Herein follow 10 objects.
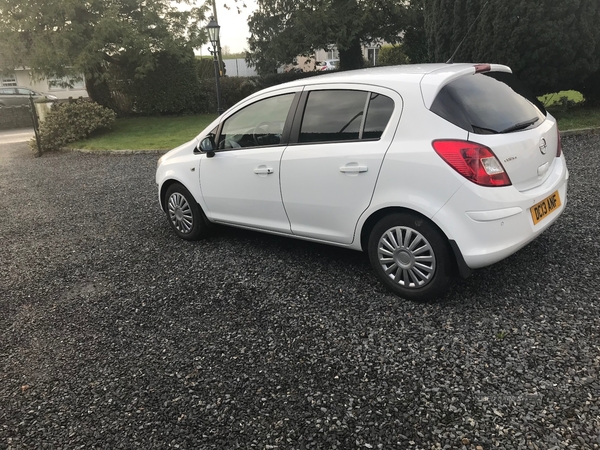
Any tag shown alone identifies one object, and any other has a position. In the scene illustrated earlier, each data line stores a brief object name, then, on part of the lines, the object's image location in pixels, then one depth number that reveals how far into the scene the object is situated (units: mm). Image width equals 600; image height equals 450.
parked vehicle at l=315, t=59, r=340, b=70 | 34866
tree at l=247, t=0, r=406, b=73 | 18812
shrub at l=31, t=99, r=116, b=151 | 14406
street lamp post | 13259
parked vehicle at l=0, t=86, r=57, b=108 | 24777
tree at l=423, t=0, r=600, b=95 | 9305
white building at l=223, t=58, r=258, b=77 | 41750
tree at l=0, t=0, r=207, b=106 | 15625
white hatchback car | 3127
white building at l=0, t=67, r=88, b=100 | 35875
